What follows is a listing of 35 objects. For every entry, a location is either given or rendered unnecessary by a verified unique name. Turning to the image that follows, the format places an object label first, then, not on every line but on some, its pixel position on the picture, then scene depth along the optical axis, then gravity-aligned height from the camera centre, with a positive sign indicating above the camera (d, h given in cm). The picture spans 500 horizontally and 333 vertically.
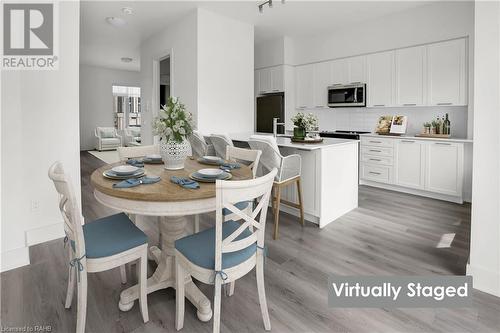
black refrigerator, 627 +80
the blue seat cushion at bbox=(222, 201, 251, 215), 219 -42
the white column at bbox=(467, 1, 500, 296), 190 -4
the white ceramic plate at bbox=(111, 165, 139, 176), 180 -13
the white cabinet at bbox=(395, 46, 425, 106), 463 +114
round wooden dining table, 152 -28
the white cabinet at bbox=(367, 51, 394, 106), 498 +117
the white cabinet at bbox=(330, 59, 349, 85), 555 +142
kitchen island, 321 -32
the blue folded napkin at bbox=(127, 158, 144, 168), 221 -11
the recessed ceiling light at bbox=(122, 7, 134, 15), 455 +208
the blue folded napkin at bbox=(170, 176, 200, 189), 161 -18
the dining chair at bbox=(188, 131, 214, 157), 375 +4
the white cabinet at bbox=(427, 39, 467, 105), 423 +109
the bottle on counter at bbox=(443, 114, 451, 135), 446 +33
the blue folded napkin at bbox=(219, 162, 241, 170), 217 -12
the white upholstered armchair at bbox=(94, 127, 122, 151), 980 +32
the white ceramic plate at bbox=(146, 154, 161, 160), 238 -7
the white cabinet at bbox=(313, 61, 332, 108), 581 +129
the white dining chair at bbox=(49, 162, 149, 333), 149 -51
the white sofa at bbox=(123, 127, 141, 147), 1053 +44
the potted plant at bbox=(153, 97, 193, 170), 199 +12
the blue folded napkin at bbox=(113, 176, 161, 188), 160 -18
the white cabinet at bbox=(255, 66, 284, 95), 628 +148
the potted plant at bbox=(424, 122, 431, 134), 463 +32
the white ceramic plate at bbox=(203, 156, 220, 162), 237 -8
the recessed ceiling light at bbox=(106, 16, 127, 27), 501 +212
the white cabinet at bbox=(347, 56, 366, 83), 529 +140
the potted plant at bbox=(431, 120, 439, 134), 455 +33
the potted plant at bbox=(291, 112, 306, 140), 355 +26
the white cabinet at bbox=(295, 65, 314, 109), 611 +128
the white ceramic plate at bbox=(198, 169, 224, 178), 180 -14
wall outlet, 273 -51
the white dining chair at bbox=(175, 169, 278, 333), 138 -52
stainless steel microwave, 530 +97
